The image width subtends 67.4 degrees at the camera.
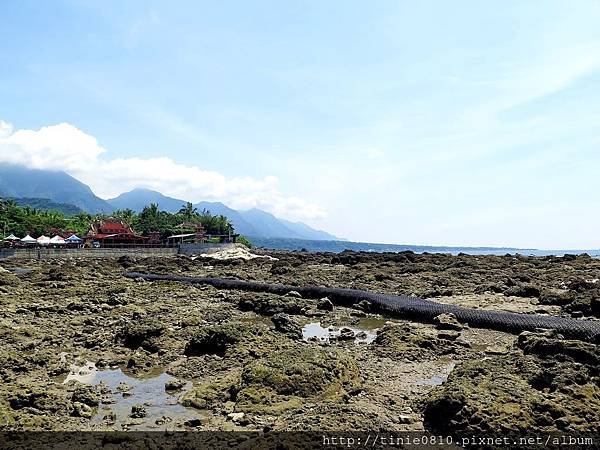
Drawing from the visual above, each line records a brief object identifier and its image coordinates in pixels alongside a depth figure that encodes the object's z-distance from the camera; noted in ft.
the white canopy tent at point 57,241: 226.11
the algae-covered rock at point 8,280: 85.80
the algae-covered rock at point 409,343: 42.24
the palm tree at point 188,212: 388.98
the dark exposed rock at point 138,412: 28.02
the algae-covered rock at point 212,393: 29.71
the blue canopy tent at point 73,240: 233.04
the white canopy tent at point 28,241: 226.17
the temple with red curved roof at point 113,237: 241.35
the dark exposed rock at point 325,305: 69.00
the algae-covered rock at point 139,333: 45.54
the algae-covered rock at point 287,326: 48.78
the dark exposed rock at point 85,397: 29.86
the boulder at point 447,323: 52.08
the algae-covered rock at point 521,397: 23.85
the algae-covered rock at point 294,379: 29.07
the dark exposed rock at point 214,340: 41.81
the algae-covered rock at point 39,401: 28.45
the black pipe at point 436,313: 45.52
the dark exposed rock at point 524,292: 75.41
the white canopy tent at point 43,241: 224.59
